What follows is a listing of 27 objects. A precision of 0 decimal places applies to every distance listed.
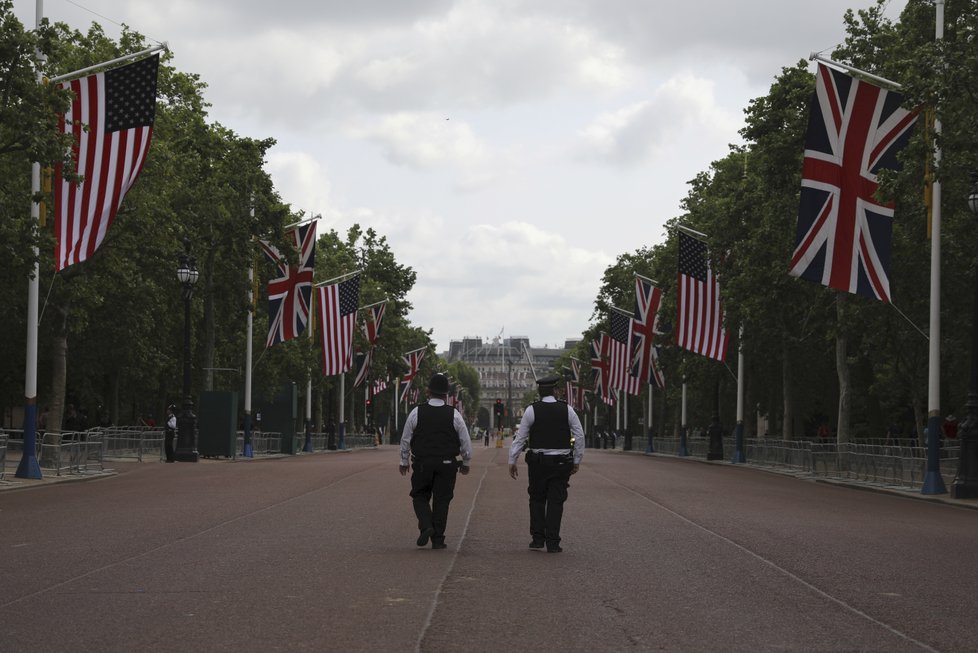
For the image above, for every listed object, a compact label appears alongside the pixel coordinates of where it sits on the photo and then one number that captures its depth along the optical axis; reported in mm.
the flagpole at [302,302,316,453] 70500
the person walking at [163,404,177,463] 46094
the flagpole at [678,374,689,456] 69812
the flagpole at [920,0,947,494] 28391
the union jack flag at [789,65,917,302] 26938
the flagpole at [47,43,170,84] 27594
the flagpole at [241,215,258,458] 55375
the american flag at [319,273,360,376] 51656
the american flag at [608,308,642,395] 61156
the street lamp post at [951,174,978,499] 27453
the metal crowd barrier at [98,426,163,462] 47447
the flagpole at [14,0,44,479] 29469
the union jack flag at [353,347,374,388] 72375
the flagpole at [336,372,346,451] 80812
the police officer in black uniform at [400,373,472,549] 14883
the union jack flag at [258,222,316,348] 48094
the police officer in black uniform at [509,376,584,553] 14930
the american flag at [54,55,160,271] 26047
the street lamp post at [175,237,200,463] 44056
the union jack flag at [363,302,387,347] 69688
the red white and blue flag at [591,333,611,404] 80750
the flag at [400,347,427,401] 90500
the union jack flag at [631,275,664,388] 56219
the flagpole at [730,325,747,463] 54812
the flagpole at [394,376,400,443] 117594
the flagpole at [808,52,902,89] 27150
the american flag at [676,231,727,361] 45469
